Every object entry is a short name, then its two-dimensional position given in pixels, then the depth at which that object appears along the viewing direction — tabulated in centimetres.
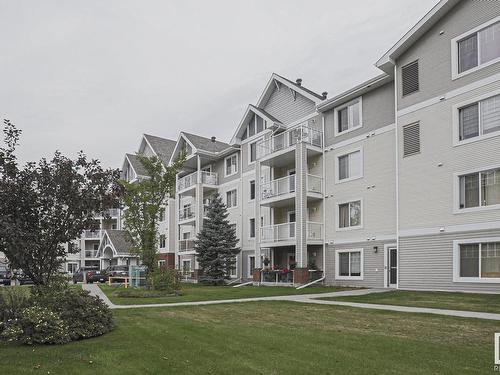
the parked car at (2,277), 3769
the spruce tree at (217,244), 3067
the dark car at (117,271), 3887
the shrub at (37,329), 894
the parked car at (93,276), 4003
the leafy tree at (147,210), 2386
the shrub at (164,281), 2275
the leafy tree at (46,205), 1009
